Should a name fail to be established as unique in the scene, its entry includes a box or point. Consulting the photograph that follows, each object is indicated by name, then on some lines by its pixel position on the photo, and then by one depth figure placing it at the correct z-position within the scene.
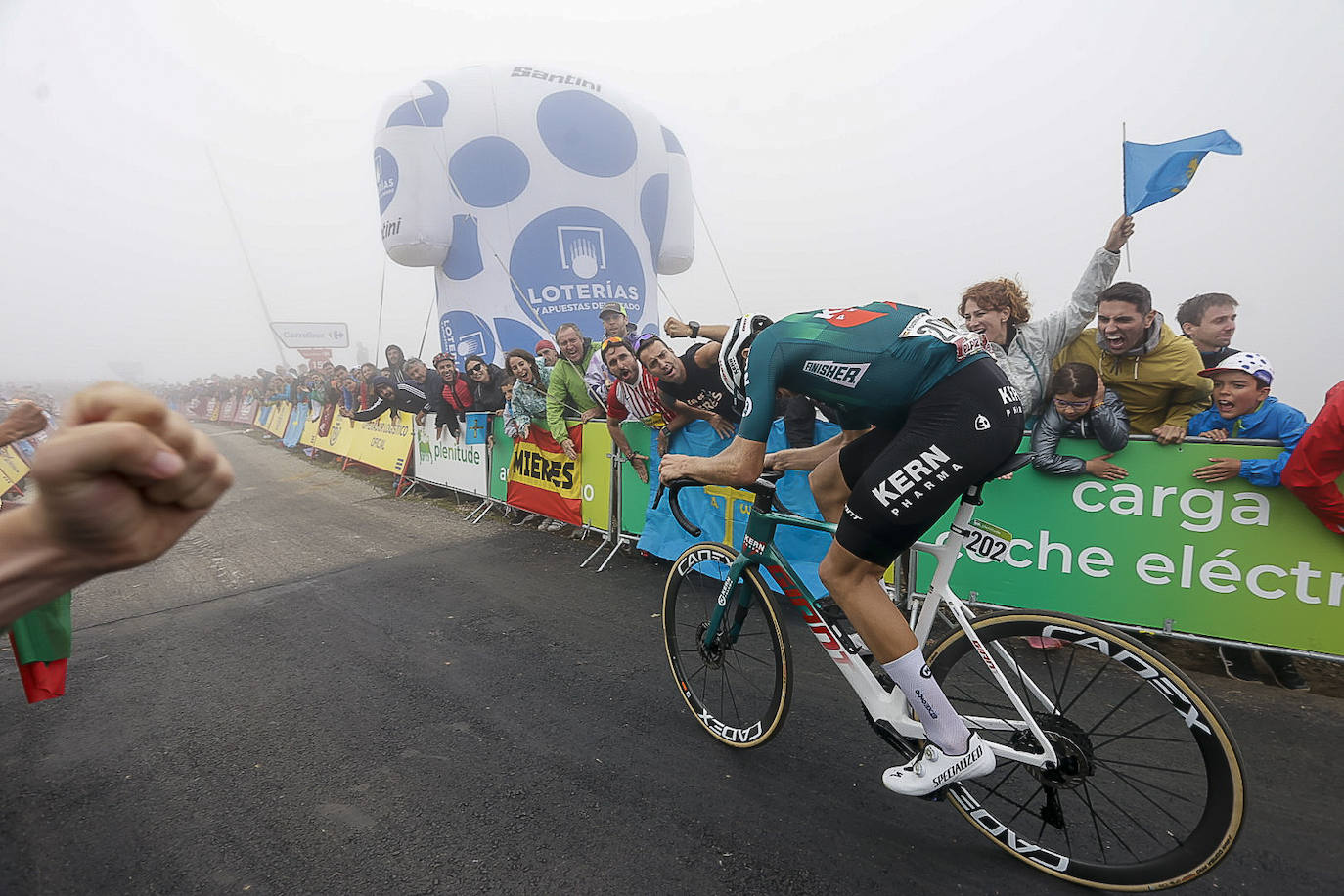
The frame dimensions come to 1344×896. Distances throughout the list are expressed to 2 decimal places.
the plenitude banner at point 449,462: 7.77
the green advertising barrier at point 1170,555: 2.95
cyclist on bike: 1.86
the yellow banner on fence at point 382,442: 9.66
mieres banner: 6.22
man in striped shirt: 4.97
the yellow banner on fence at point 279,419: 18.18
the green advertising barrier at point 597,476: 5.80
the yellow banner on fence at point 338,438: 12.33
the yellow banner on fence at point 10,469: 8.08
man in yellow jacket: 3.47
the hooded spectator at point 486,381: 7.61
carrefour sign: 34.12
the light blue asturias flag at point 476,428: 7.59
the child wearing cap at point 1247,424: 3.02
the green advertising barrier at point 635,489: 5.41
